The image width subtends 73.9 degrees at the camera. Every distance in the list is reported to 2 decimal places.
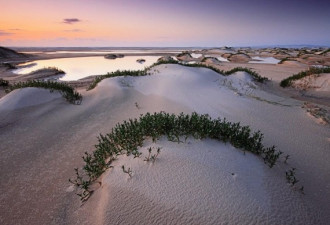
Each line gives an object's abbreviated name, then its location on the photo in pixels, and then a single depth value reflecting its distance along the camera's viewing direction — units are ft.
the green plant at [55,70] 61.72
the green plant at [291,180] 11.16
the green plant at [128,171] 10.93
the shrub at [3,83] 39.74
